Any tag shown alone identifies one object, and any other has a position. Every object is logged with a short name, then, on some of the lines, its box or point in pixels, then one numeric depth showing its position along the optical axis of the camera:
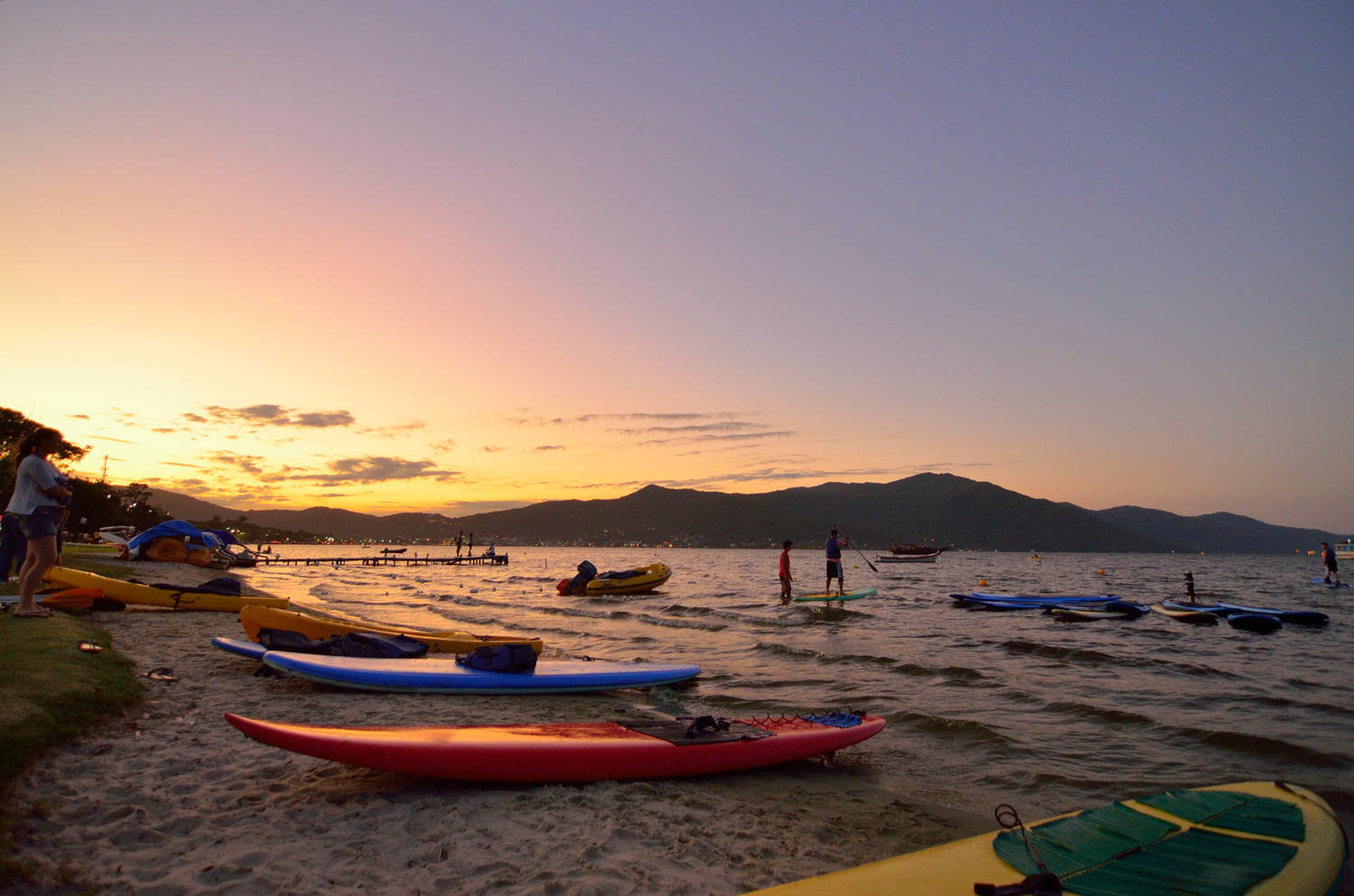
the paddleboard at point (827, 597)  20.75
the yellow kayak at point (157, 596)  12.51
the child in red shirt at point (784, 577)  22.09
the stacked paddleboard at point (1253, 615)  15.56
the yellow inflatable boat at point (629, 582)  25.66
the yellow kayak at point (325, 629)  8.98
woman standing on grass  6.71
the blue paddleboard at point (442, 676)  7.33
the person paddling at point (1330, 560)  31.11
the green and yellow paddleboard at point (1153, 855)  2.80
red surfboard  4.23
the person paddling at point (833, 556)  20.73
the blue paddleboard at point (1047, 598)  20.61
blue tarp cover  29.53
